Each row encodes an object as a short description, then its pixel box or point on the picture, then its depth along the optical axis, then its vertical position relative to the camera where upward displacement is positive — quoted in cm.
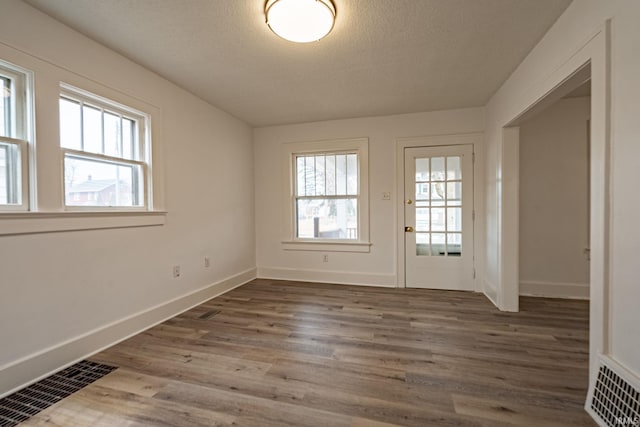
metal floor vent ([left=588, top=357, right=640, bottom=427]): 131 -94
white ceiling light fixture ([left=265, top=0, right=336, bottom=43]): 177 +126
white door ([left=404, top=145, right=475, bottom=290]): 390 -11
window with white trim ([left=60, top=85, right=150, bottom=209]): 218 +51
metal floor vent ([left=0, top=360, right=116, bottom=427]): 159 -113
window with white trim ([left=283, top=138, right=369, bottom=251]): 426 +23
